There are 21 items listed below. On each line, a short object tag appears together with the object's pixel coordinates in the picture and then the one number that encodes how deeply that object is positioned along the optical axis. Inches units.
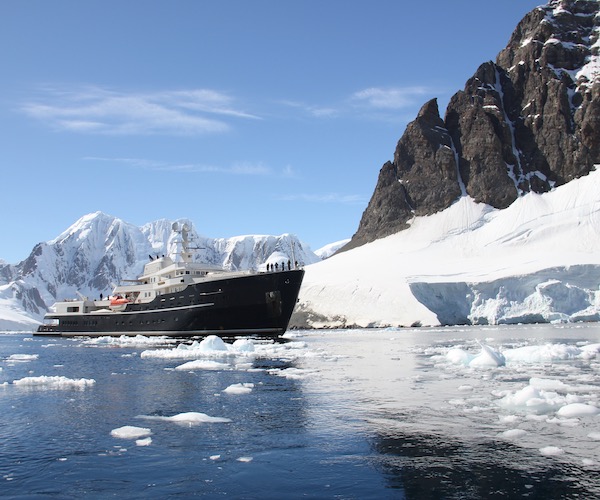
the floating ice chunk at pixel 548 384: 650.2
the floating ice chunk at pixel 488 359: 910.4
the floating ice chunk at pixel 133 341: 1862.7
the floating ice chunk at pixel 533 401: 552.8
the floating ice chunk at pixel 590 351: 1020.5
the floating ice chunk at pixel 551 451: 403.1
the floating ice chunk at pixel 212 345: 1321.4
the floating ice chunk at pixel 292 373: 882.1
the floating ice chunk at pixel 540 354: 981.8
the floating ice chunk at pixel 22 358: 1365.0
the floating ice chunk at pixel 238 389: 723.4
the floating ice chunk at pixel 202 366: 1017.1
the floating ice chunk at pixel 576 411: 520.4
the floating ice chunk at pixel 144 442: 462.4
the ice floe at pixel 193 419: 547.2
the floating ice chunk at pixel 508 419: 506.6
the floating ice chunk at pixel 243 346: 1321.4
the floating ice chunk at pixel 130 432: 494.6
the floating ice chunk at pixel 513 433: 454.3
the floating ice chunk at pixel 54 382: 825.5
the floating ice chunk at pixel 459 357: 973.2
